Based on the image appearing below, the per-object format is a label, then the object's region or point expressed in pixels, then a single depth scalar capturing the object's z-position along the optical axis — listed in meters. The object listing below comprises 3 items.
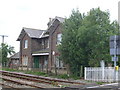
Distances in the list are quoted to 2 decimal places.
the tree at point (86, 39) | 18.89
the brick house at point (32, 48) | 32.94
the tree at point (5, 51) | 46.66
